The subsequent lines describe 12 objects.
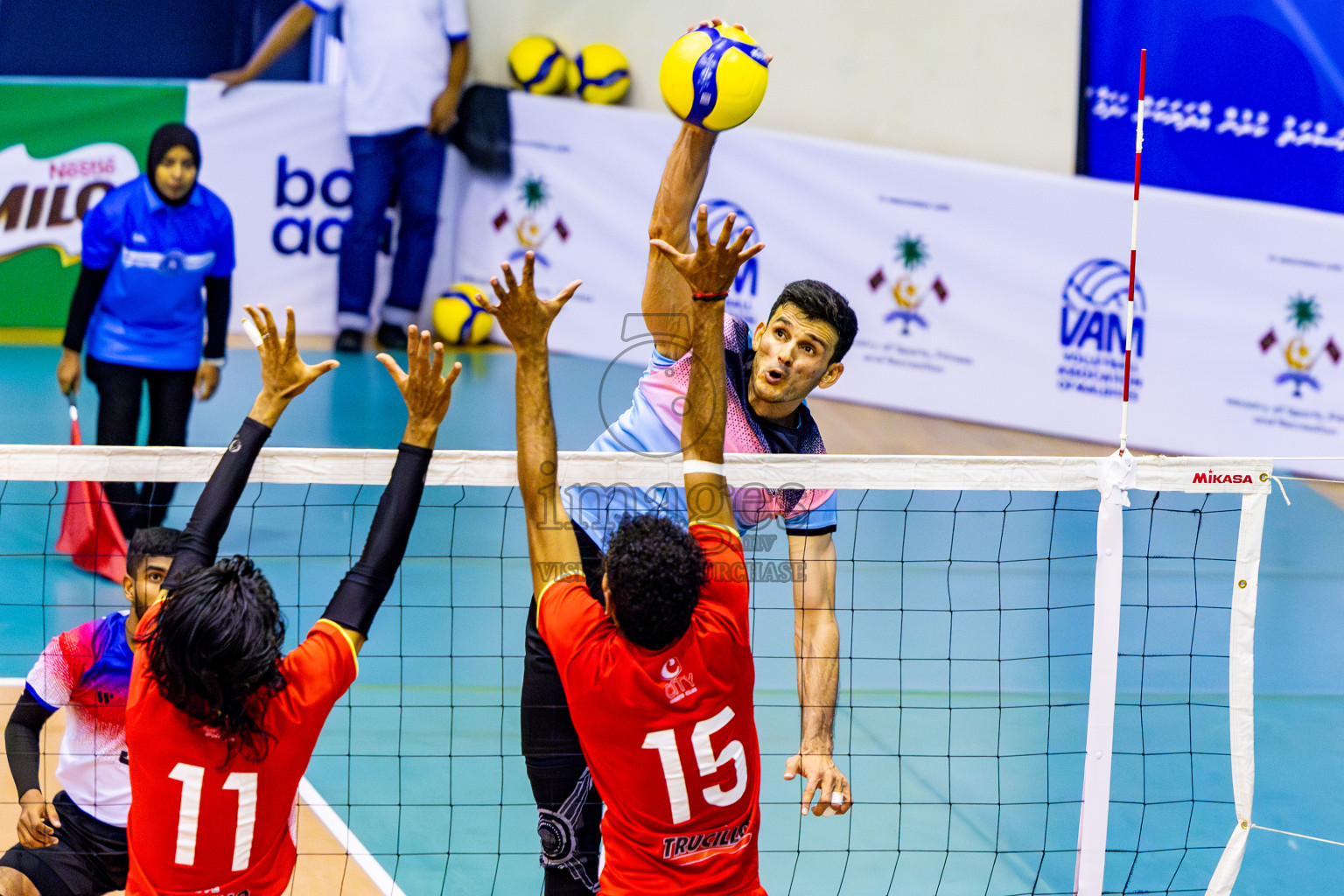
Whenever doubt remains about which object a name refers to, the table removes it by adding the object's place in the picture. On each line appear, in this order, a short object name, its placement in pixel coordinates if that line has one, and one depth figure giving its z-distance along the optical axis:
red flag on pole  14.41
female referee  14.55
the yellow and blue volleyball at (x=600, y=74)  24.75
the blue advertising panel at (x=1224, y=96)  20.56
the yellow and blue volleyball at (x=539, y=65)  24.92
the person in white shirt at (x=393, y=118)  24.41
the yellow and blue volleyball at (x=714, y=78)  8.54
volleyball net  8.67
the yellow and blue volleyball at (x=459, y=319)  25.36
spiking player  8.13
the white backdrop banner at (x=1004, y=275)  19.92
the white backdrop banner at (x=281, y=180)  24.73
